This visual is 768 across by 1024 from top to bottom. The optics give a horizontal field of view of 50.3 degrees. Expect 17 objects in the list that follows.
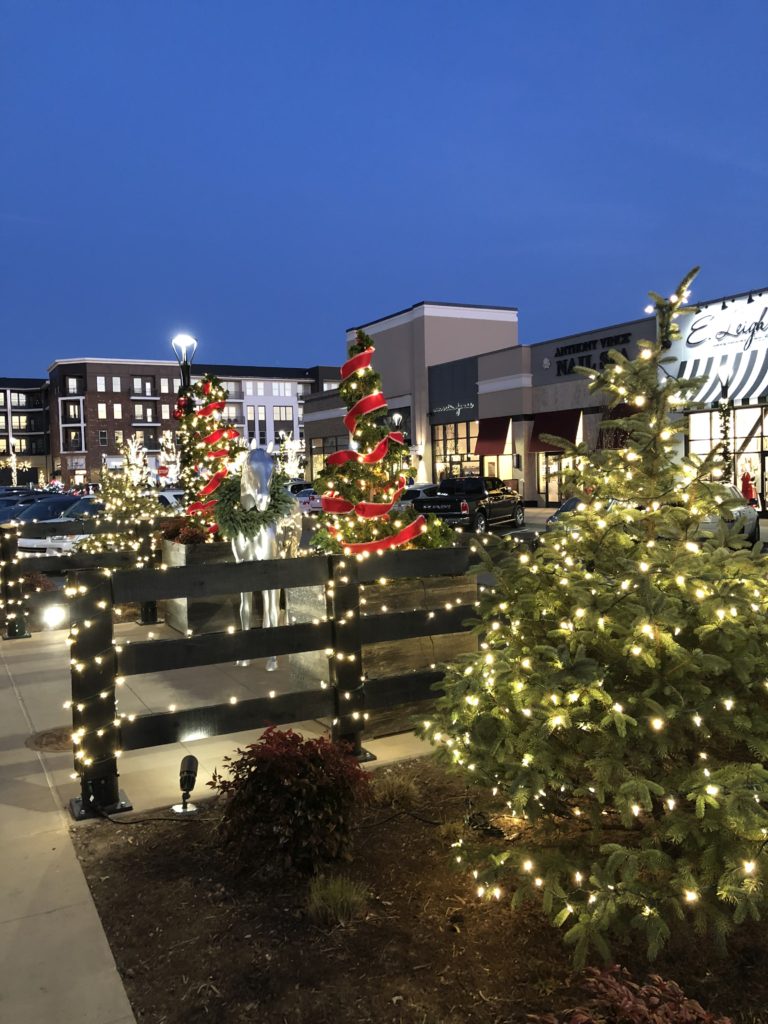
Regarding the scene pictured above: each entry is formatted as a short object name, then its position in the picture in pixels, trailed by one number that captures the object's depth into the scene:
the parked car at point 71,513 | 16.70
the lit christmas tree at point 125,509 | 12.41
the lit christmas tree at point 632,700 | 3.15
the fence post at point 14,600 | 10.36
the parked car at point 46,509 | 19.78
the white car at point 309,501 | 31.86
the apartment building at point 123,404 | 97.19
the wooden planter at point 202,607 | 9.99
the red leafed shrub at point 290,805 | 4.02
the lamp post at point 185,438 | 14.45
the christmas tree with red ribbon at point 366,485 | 7.25
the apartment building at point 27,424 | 110.50
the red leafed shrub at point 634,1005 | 2.56
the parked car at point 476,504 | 26.02
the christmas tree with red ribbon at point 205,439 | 13.52
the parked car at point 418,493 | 27.83
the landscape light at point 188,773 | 4.70
